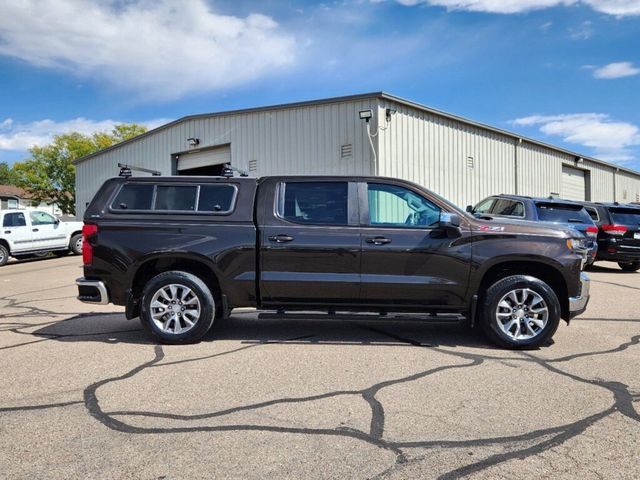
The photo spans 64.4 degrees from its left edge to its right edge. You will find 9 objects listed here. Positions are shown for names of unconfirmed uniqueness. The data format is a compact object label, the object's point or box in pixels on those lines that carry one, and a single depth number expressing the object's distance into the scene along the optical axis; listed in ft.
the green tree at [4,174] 337.04
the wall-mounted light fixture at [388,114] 50.55
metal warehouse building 51.21
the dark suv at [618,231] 40.60
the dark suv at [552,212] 34.42
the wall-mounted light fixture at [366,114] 48.58
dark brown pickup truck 17.72
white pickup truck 56.85
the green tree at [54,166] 194.80
